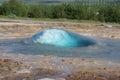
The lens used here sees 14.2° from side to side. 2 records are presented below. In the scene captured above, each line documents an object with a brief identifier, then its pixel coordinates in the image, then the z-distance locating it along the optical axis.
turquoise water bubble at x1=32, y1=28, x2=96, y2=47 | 16.06
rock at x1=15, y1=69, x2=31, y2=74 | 10.82
